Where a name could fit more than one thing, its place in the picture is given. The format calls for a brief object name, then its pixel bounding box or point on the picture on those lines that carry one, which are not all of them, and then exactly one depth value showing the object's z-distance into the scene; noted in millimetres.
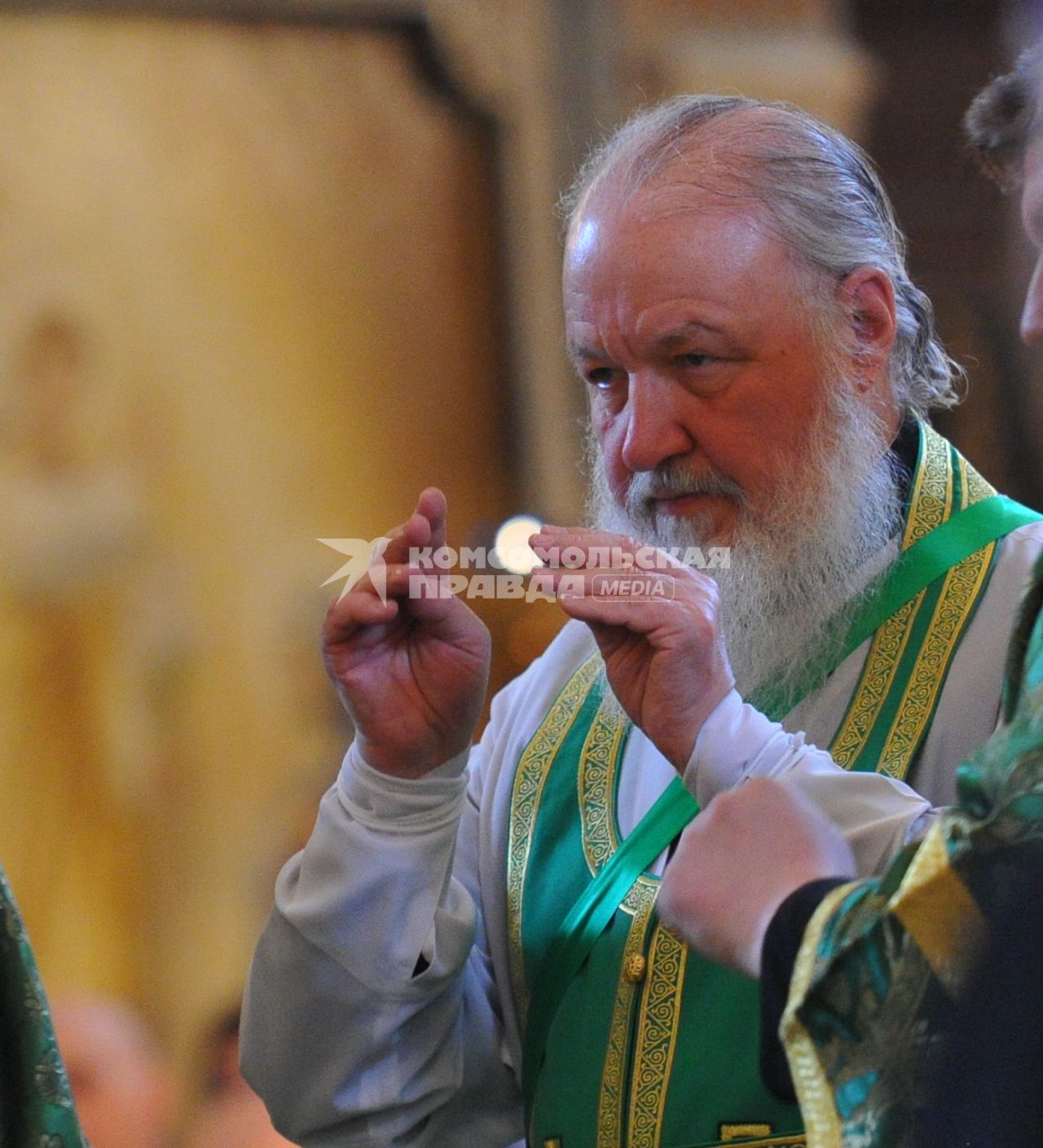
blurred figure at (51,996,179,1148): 10672
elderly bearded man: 4734
